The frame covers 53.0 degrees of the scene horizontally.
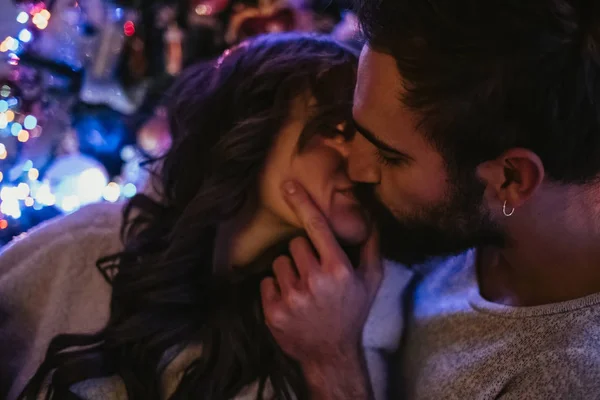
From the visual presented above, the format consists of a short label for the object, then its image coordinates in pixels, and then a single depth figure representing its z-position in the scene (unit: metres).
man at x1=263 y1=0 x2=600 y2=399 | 0.77
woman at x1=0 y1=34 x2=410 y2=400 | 1.01
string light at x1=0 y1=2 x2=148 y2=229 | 1.16
